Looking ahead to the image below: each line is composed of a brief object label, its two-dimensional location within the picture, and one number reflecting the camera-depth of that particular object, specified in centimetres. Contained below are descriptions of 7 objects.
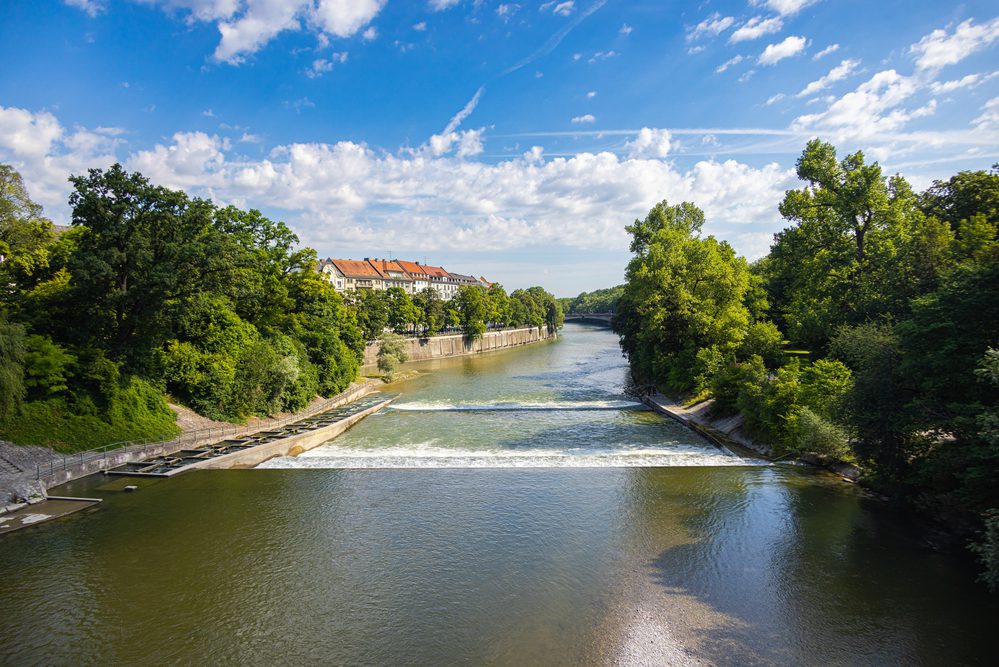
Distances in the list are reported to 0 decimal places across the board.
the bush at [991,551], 1092
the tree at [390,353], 5653
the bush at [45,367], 2220
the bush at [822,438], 2275
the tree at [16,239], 2583
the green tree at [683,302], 4125
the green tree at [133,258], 2328
